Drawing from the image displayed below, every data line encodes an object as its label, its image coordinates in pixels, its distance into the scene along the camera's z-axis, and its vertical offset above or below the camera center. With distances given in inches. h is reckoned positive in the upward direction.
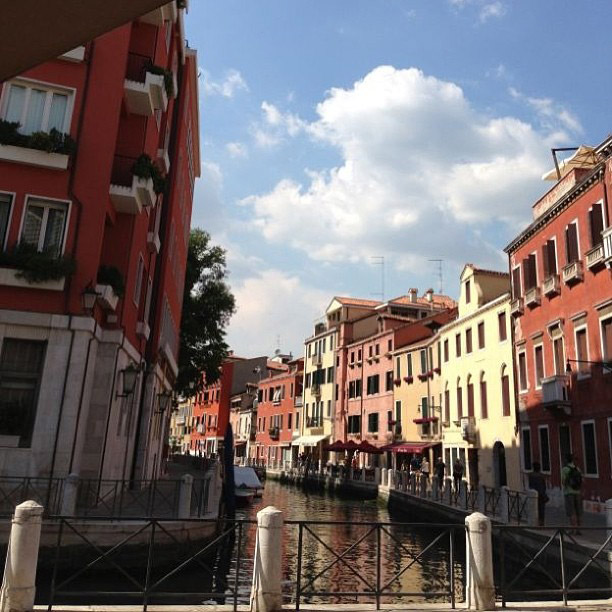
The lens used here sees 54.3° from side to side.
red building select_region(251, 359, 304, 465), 2507.4 +206.3
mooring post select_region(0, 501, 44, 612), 256.5 -46.5
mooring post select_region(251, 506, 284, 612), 266.5 -45.3
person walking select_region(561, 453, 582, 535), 576.1 -15.8
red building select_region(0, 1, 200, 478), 523.5 +196.6
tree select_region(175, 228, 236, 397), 1400.1 +318.1
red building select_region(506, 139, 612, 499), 780.0 +215.3
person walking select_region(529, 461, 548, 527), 657.0 -17.7
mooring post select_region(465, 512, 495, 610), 280.8 -44.2
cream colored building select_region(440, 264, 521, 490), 1115.9 +173.4
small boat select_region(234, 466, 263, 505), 1106.1 -48.1
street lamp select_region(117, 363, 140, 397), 598.9 +73.9
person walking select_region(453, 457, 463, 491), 1039.7 -4.8
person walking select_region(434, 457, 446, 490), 1070.5 -4.8
